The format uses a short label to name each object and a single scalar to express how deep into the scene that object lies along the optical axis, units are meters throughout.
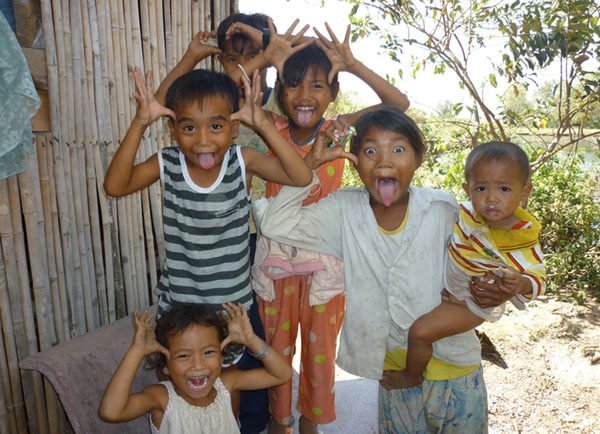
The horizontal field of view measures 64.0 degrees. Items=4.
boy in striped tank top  1.81
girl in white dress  1.82
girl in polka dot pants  2.18
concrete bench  1.91
